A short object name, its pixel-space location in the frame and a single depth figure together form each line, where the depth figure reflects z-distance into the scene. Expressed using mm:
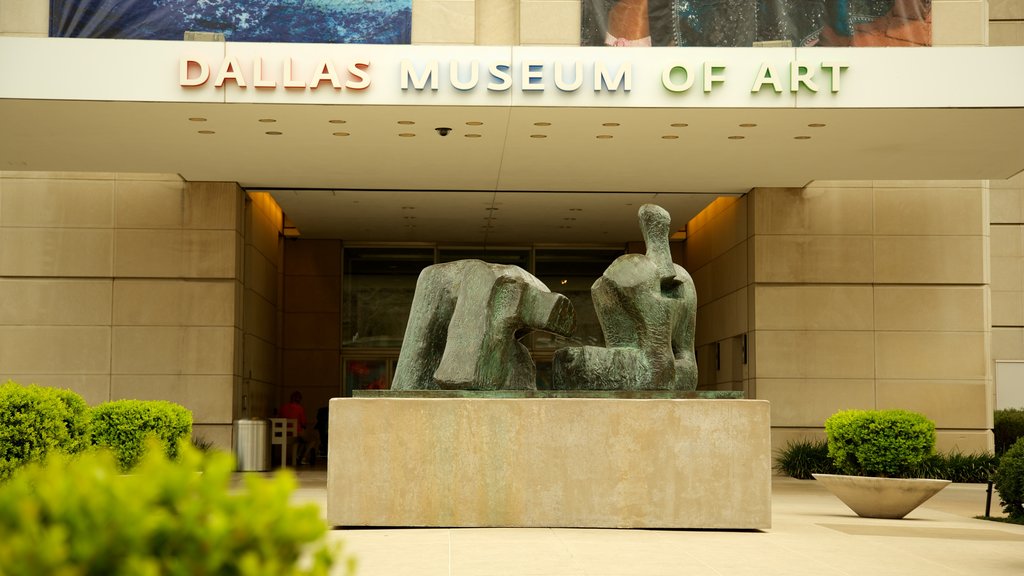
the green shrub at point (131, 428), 15453
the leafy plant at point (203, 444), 20312
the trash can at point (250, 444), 20797
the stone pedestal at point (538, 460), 9883
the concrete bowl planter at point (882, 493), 12320
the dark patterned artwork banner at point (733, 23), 18672
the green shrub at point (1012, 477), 12062
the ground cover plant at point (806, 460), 20062
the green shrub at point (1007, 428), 23219
